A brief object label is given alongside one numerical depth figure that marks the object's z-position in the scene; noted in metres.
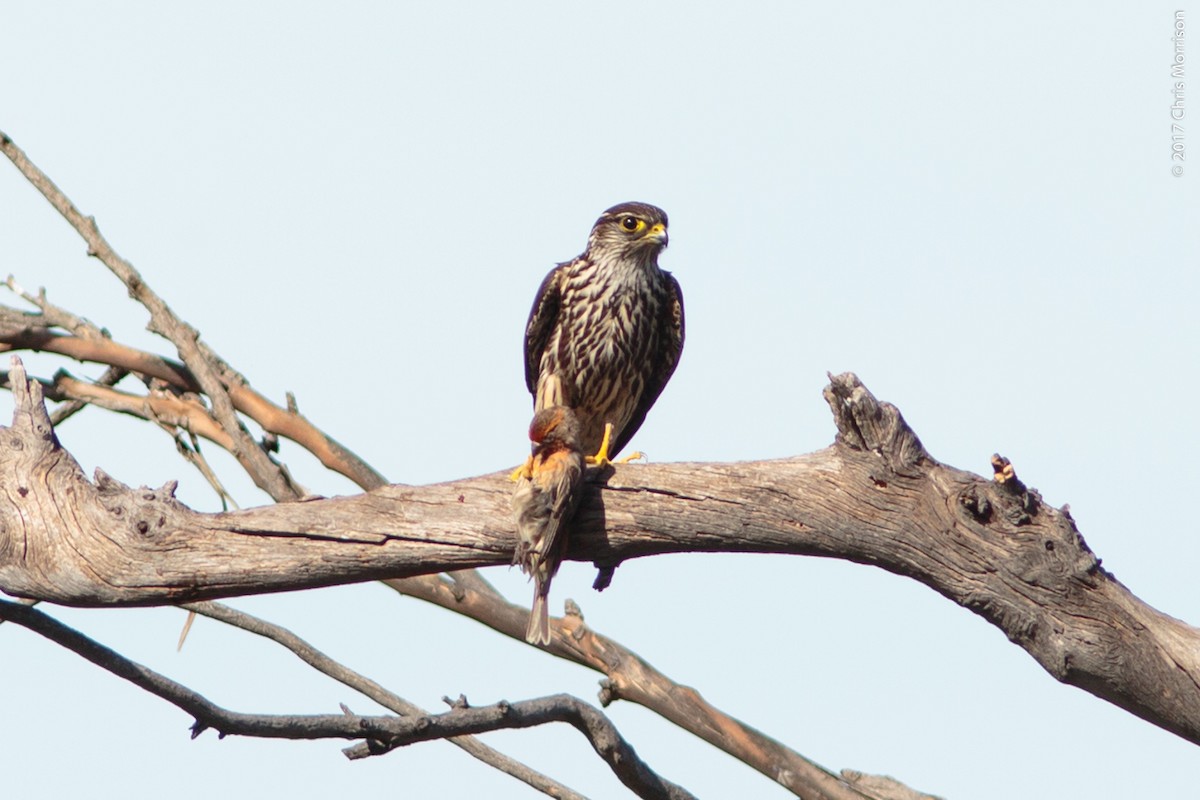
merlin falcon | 14.07
